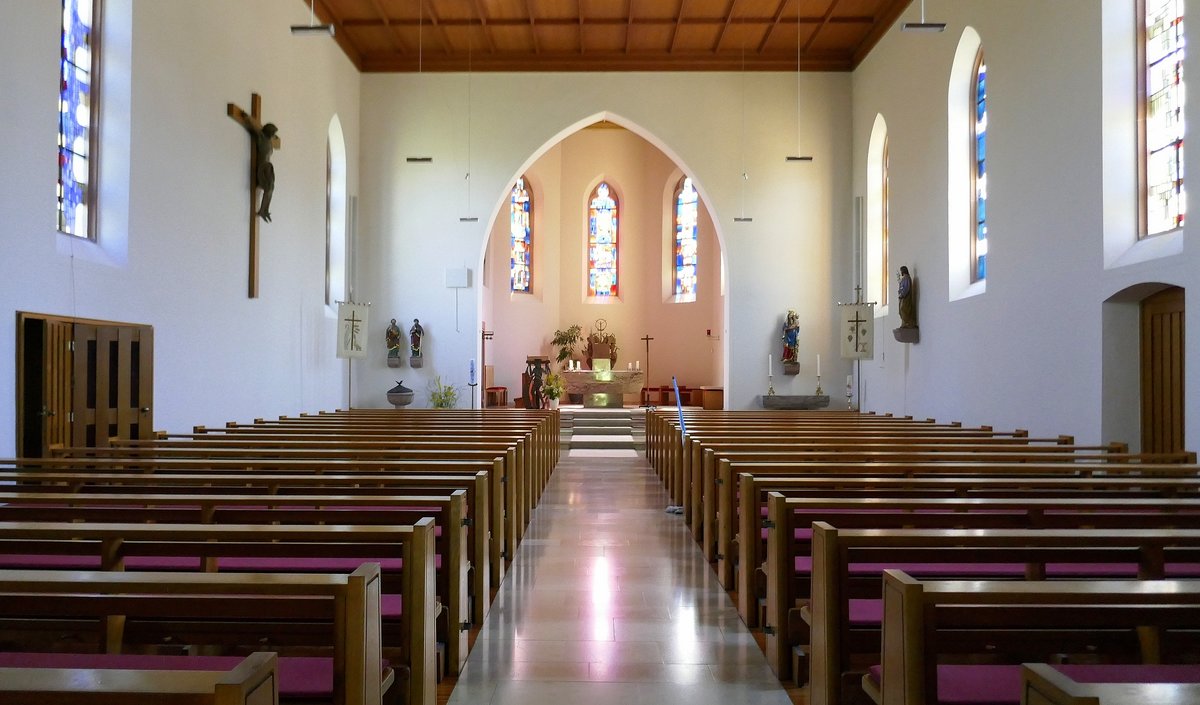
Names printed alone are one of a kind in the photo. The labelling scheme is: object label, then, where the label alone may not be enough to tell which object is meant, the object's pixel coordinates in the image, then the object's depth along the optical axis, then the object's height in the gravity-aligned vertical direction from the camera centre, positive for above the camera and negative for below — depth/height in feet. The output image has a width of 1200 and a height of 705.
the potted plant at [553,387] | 53.78 -0.96
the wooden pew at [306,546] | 8.24 -1.62
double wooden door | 21.44 -0.33
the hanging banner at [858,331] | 44.16 +1.93
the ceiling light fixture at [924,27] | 27.94 +10.40
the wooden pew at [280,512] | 10.43 -1.63
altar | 55.42 -0.85
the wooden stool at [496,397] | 57.74 -1.69
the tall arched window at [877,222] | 46.14 +7.57
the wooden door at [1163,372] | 22.58 +0.02
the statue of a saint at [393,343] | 48.21 +1.40
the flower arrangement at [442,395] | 48.08 -1.29
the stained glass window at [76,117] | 24.12 +6.64
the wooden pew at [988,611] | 5.86 -1.55
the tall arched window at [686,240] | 65.46 +9.24
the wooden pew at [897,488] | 13.11 -1.67
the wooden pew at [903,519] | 10.61 -1.71
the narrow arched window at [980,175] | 33.86 +7.23
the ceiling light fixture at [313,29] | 28.73 +10.59
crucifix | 33.94 +7.37
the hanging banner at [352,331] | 44.62 +1.86
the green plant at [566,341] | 64.44 +2.05
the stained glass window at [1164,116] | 22.86 +6.44
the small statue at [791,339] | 48.67 +1.70
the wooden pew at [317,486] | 13.12 -1.69
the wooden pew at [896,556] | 8.11 -1.65
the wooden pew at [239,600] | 5.91 -1.48
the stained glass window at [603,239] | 67.87 +9.57
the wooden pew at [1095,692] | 3.97 -1.40
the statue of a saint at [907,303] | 39.14 +2.89
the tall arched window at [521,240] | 63.98 +9.07
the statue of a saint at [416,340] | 48.44 +1.56
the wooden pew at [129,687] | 4.07 -1.40
